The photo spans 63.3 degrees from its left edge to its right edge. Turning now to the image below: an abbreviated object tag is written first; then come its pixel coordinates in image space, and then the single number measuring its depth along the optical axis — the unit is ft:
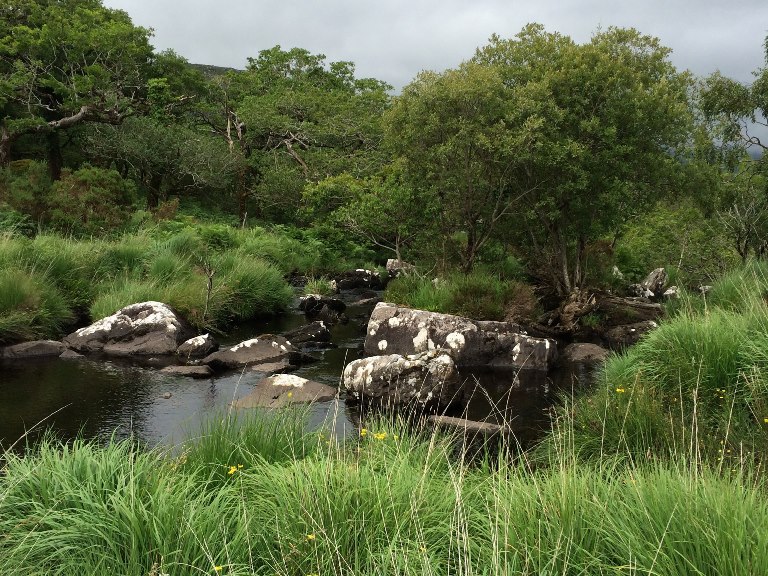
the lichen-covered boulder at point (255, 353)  41.04
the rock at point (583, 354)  44.68
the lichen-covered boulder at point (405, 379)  33.42
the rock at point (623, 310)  56.44
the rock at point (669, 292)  66.94
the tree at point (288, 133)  104.01
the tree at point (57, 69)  83.92
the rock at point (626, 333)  50.06
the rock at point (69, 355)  41.29
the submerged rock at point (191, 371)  38.58
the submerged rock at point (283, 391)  30.86
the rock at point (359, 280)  80.33
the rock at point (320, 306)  60.63
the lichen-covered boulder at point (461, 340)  44.55
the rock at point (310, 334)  49.01
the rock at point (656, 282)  74.54
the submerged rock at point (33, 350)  40.55
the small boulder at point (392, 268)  85.71
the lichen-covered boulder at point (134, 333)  43.39
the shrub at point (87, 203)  68.18
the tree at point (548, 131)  50.47
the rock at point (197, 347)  42.63
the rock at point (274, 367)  39.83
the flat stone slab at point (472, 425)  27.27
